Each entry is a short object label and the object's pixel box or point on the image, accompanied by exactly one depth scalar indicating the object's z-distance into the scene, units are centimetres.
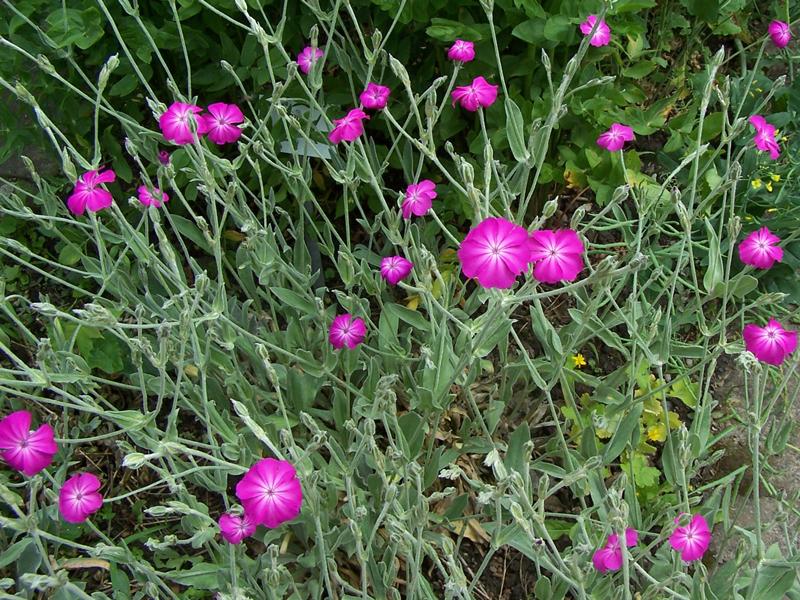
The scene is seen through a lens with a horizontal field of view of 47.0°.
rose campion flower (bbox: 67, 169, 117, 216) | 56
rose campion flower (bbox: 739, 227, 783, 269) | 57
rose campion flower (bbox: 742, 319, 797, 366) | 53
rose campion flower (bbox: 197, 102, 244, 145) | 63
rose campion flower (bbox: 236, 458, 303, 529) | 46
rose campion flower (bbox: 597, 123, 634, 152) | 65
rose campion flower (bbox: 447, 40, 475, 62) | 62
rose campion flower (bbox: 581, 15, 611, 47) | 63
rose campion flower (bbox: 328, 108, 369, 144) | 59
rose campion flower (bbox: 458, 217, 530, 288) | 42
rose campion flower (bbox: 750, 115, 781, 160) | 62
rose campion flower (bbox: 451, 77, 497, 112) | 61
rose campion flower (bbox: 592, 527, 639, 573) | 48
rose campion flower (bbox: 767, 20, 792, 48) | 72
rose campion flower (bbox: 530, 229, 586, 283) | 44
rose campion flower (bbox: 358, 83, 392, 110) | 62
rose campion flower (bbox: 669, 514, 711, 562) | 49
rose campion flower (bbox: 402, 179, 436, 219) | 60
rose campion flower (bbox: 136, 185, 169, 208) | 59
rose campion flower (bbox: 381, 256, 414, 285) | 62
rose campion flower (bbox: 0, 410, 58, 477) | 49
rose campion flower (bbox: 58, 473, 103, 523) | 51
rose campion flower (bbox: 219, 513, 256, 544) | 49
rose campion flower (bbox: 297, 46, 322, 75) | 61
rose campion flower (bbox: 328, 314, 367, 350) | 60
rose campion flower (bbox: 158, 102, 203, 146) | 55
